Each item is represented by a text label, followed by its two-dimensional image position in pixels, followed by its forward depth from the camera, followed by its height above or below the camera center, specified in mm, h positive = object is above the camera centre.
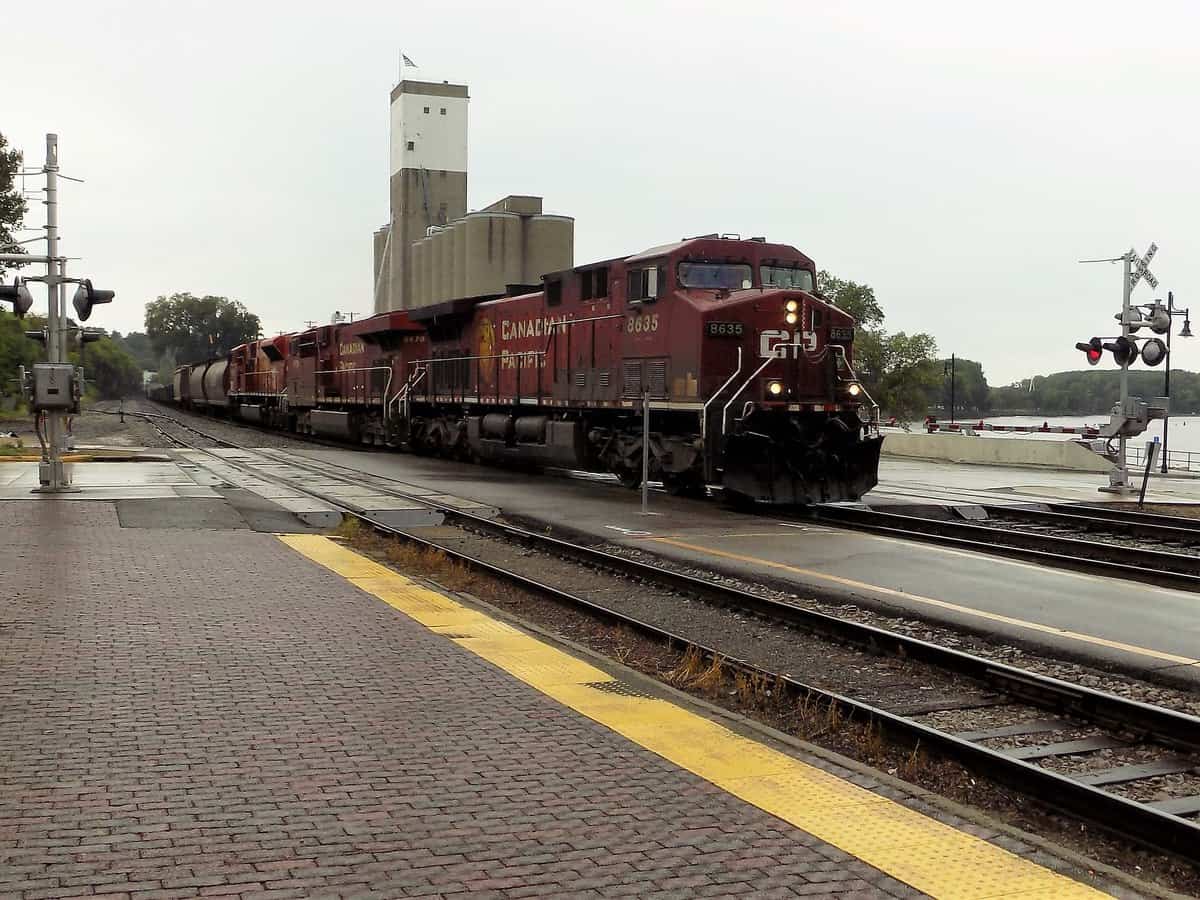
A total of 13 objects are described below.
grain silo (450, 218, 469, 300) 74812 +9886
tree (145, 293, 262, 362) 168500 +11697
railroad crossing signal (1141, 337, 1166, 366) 21531 +1125
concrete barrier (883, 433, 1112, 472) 31828 -1368
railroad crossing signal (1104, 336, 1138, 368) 21906 +1155
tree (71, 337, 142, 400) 124375 +3865
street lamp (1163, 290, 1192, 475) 25572 +2186
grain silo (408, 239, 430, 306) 83562 +10202
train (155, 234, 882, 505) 16141 +484
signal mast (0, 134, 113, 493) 17375 +870
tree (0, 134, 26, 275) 43594 +8096
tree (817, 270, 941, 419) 80750 +3144
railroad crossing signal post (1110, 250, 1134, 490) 21891 +878
